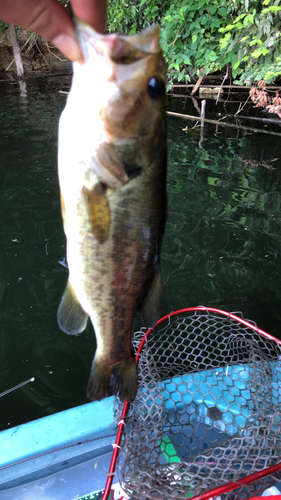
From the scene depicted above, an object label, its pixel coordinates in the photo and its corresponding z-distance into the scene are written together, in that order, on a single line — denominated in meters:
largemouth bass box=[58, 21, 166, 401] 0.31
